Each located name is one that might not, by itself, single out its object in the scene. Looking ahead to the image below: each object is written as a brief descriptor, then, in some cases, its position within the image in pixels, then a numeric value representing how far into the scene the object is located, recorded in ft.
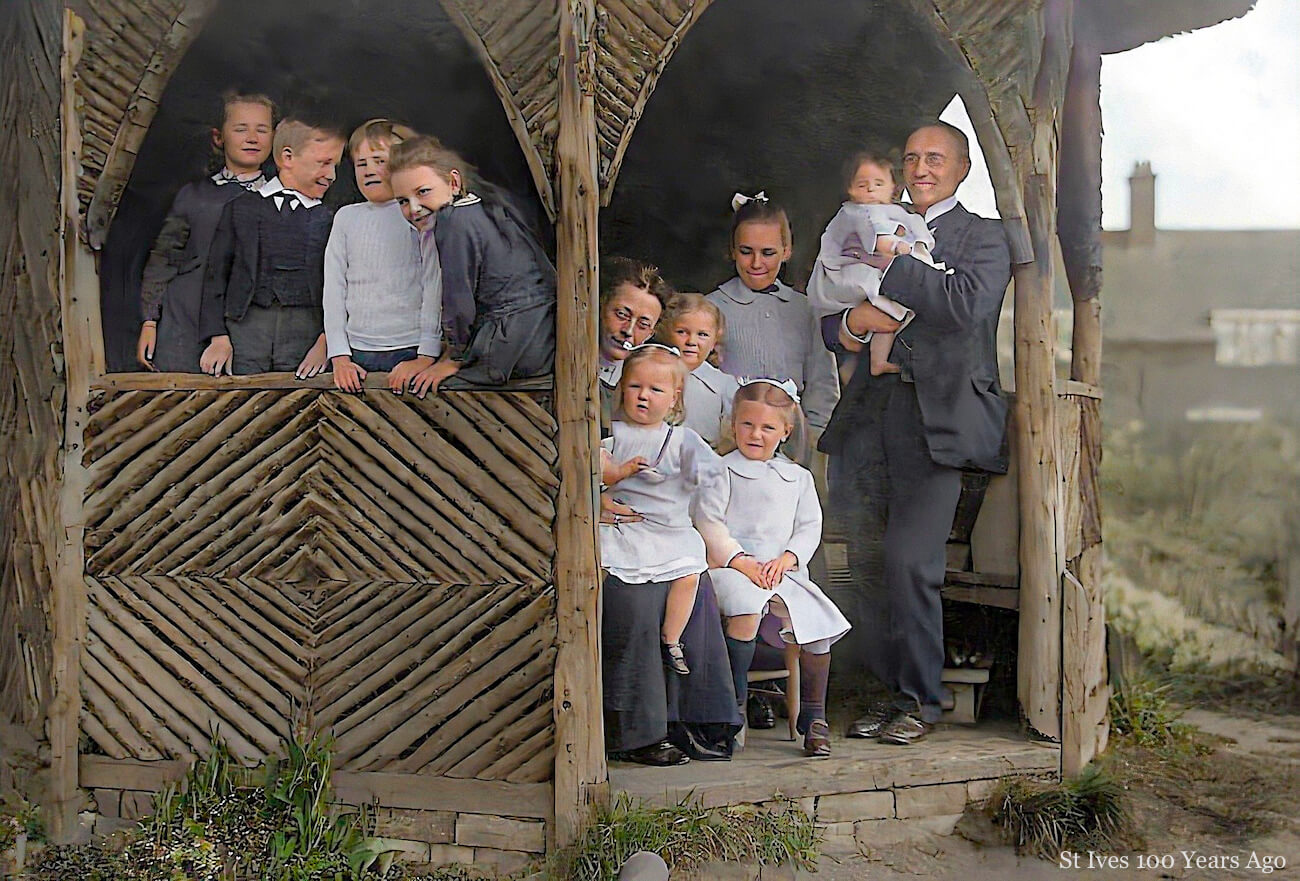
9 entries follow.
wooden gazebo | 15.23
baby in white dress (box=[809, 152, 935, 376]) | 18.44
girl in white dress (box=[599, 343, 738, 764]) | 16.75
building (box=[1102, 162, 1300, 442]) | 48.01
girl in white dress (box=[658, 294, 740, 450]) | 18.71
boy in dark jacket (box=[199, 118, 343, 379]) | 17.17
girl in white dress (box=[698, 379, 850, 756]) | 17.78
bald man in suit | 18.07
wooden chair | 18.16
